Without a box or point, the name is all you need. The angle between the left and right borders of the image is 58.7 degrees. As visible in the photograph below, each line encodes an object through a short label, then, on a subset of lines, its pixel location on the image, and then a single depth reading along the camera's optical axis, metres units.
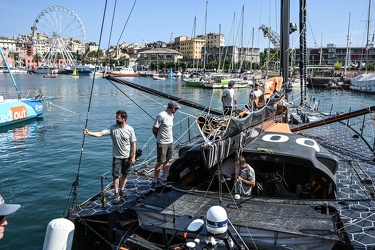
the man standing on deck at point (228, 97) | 11.41
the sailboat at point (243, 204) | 5.18
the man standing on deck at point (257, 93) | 12.12
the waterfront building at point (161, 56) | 167.12
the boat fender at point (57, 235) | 4.59
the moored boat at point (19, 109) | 23.28
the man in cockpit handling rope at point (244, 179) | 6.67
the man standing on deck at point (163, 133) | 7.77
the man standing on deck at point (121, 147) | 7.00
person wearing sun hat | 3.27
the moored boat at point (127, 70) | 114.88
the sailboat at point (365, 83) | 58.19
